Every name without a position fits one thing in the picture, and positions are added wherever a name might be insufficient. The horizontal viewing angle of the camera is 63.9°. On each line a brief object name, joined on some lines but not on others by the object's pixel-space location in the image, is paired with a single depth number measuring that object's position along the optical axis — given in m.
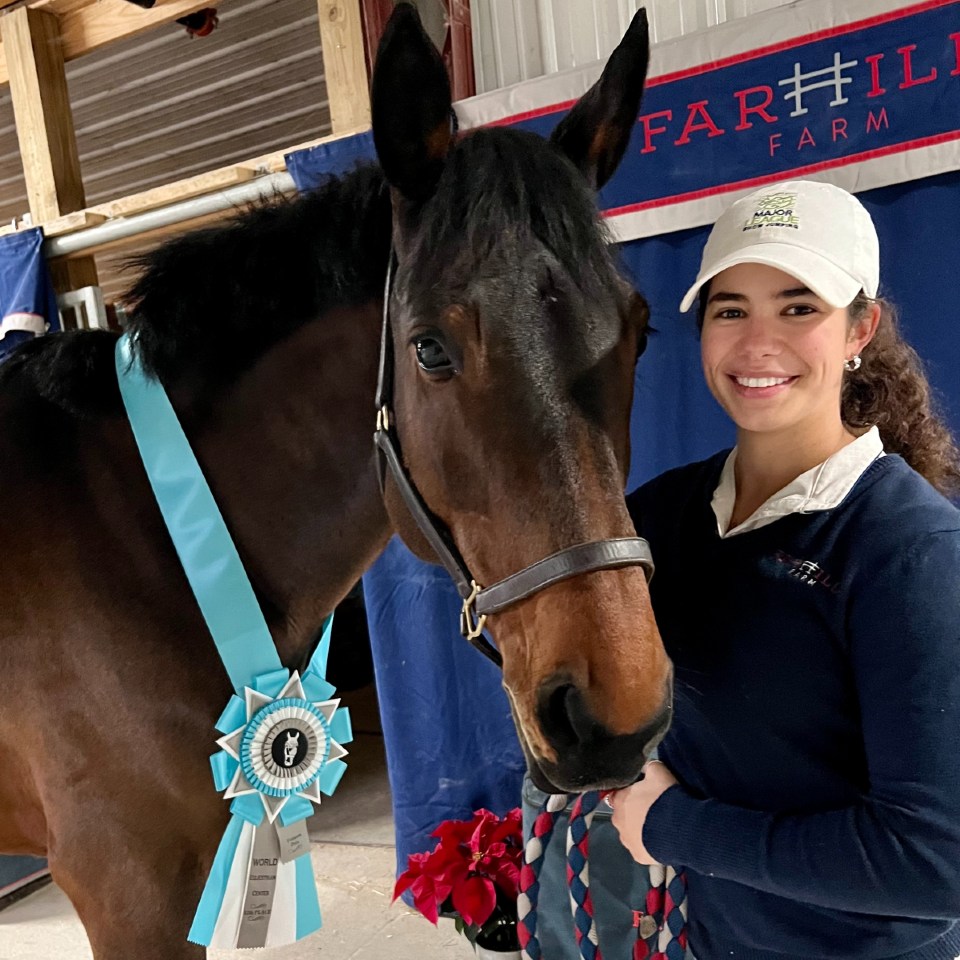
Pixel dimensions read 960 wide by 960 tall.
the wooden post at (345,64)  2.17
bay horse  0.79
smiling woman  0.72
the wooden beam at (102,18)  2.49
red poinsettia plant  1.80
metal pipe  2.23
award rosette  1.07
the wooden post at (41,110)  2.64
